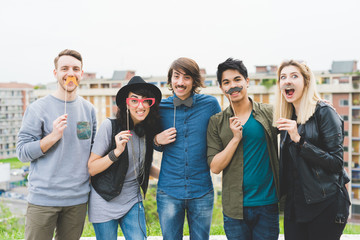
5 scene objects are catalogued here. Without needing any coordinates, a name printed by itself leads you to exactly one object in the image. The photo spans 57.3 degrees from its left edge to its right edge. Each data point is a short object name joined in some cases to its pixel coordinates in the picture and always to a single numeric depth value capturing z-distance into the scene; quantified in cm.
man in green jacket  245
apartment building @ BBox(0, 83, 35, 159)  5550
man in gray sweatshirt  251
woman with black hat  258
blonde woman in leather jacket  221
